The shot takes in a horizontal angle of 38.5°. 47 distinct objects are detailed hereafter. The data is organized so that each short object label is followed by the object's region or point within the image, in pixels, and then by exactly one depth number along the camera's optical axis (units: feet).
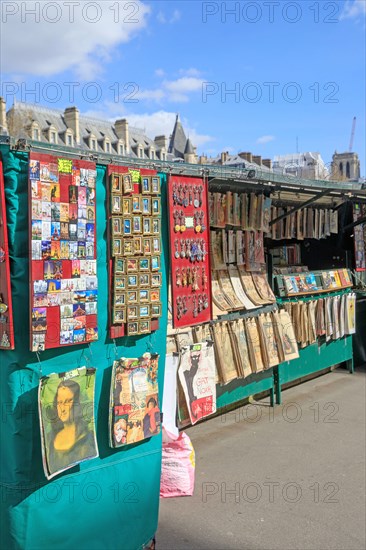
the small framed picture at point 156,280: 12.00
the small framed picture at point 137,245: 11.48
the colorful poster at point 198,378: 15.33
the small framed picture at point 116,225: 11.01
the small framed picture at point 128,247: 11.26
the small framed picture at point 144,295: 11.69
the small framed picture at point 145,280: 11.72
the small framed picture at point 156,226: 11.93
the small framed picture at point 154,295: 11.94
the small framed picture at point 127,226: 11.22
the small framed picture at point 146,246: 11.71
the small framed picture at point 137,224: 11.41
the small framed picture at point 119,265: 11.14
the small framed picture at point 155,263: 11.98
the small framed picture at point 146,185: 11.69
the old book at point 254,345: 19.70
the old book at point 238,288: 19.49
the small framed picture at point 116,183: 11.00
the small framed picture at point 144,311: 11.69
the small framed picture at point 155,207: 11.90
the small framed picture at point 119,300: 11.15
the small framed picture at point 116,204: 10.98
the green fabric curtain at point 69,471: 9.71
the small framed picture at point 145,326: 11.69
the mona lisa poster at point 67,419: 9.87
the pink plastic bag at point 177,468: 14.52
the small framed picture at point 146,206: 11.63
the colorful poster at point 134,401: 11.17
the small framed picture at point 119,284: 11.14
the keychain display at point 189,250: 13.00
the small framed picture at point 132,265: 11.39
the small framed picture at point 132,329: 11.43
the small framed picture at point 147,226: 11.68
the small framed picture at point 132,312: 11.41
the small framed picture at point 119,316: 11.15
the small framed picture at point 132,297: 11.43
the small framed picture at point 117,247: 11.04
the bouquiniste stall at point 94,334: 9.73
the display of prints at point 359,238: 26.91
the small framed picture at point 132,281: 11.41
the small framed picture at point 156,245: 12.00
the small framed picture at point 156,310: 11.94
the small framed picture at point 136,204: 11.40
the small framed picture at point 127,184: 11.15
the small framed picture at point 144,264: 11.68
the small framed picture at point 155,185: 11.91
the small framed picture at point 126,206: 11.19
